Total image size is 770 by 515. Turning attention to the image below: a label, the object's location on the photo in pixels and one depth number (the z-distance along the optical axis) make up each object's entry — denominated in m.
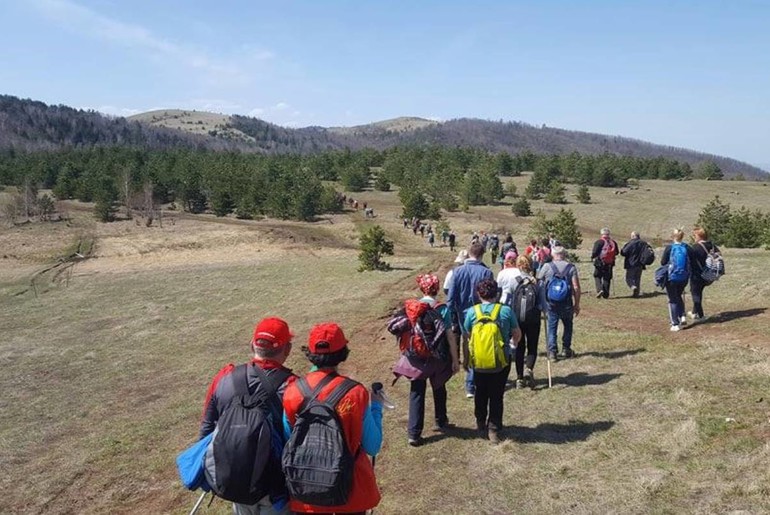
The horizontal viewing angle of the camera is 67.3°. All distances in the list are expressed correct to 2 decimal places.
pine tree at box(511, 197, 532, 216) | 60.50
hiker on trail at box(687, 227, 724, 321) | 11.45
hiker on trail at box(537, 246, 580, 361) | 9.78
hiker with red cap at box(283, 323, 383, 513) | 3.73
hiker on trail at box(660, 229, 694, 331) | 10.94
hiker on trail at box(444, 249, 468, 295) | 8.52
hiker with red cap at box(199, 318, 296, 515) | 3.88
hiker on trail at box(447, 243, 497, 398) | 8.35
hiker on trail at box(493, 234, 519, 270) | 18.58
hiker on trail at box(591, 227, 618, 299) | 15.86
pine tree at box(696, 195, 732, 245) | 36.25
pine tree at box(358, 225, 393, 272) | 26.23
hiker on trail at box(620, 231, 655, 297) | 15.86
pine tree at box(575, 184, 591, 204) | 67.56
